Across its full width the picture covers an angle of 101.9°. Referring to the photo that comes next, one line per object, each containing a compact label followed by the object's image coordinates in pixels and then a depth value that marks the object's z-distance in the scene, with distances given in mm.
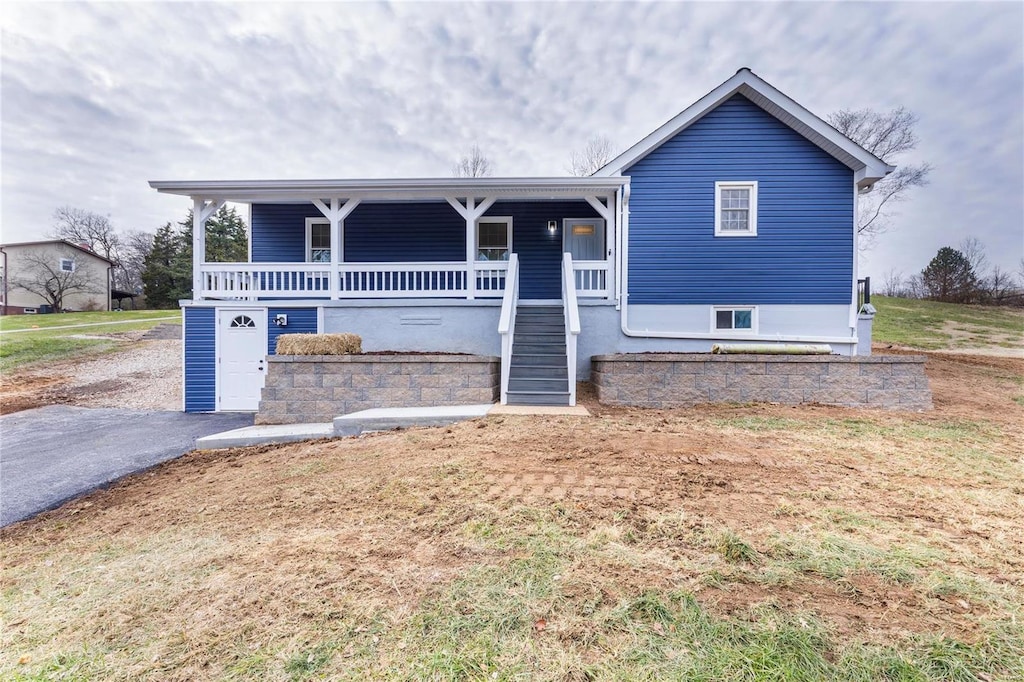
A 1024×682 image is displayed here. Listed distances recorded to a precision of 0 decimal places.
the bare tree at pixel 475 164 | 29781
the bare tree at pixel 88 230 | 41250
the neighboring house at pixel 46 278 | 27906
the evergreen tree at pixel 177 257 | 30719
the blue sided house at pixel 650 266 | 9328
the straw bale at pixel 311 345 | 7520
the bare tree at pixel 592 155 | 26656
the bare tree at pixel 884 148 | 20828
